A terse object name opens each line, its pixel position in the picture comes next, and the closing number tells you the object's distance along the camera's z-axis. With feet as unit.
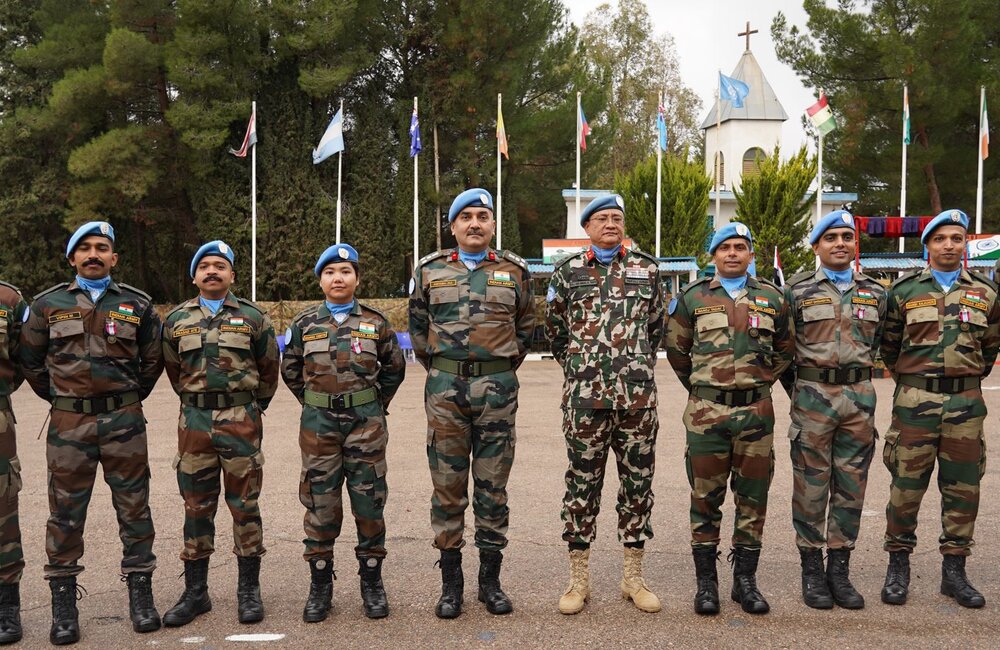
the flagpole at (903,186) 75.20
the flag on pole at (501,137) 75.10
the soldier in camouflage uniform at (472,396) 13.67
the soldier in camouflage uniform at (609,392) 13.53
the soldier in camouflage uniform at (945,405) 13.82
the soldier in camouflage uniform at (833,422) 13.61
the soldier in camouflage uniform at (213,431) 13.43
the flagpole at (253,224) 80.79
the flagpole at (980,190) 74.79
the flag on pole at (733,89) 73.56
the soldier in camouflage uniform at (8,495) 12.84
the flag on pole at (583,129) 79.82
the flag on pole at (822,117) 68.69
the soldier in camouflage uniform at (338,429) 13.47
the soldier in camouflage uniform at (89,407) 13.04
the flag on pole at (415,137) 75.15
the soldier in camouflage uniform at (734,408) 13.46
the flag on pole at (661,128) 73.36
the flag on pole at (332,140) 75.31
